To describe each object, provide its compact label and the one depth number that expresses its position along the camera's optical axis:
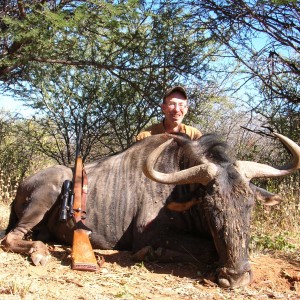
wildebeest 3.85
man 5.95
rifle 4.17
